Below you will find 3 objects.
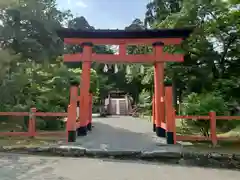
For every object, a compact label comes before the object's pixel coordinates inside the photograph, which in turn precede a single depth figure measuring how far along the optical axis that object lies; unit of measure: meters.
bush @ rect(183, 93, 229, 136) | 5.56
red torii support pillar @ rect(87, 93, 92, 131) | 7.75
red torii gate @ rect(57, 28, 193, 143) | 6.44
